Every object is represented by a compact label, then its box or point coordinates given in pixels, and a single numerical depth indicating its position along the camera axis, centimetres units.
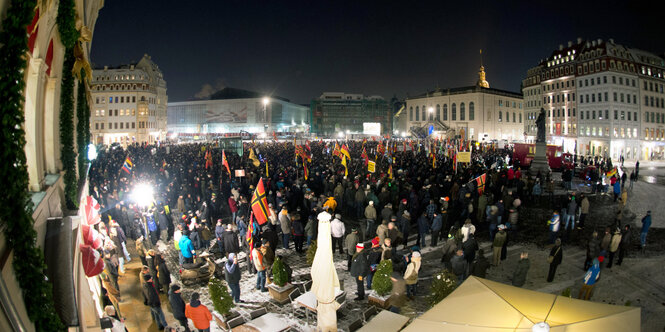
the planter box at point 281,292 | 843
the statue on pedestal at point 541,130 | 2723
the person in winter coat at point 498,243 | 1034
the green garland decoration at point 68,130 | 705
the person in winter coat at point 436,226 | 1201
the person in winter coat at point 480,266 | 835
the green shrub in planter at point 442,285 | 726
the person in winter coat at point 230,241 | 991
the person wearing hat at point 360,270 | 852
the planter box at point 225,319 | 721
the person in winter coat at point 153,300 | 731
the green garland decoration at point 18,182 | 299
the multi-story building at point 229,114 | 10744
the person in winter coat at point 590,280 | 769
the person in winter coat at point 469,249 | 941
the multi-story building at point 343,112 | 11725
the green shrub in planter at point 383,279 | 793
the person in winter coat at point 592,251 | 930
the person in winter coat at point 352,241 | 984
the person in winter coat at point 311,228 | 1171
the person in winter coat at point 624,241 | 998
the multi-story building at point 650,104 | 4897
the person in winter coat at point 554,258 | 896
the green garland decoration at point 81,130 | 938
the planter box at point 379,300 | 810
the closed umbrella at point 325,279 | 644
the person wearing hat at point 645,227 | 1128
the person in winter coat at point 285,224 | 1173
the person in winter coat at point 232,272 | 820
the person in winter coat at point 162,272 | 863
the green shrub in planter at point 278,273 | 843
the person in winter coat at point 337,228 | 1120
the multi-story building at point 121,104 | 6638
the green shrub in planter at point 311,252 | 976
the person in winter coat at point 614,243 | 987
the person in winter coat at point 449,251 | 939
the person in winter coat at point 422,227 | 1186
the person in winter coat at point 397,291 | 766
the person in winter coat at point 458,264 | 866
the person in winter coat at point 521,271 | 814
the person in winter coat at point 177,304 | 682
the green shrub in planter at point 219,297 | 723
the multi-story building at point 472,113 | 7575
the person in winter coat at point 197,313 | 649
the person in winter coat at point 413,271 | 827
